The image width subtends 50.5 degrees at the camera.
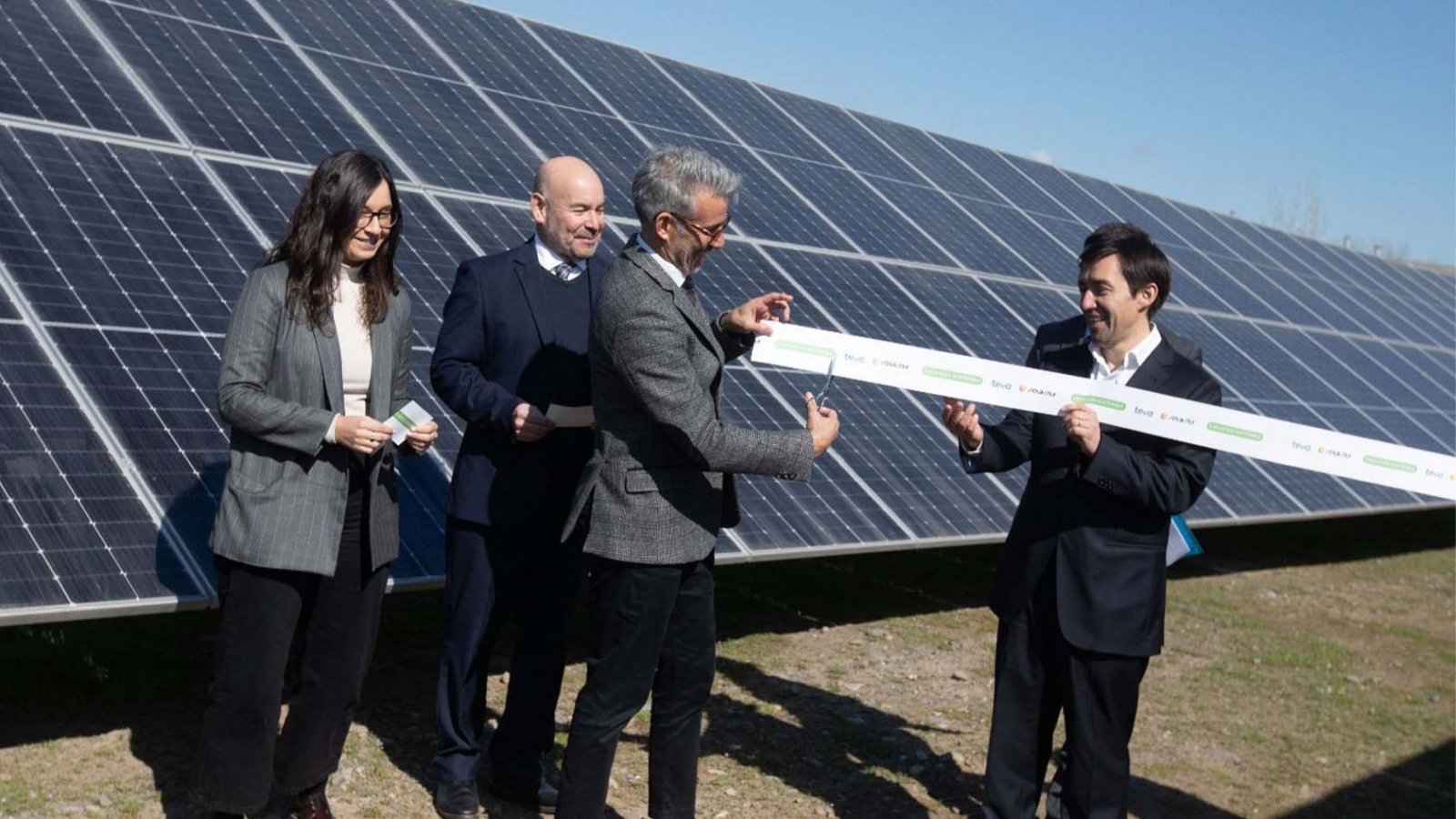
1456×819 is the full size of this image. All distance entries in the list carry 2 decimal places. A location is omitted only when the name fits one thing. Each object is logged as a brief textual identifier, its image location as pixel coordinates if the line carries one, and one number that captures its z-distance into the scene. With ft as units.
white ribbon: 15.61
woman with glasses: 14.98
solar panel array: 17.83
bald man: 17.65
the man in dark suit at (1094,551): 15.58
